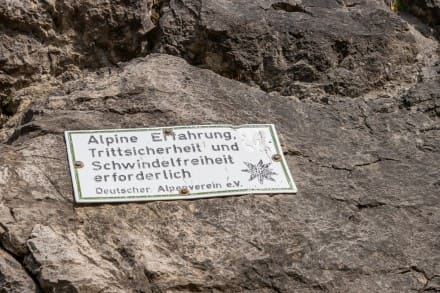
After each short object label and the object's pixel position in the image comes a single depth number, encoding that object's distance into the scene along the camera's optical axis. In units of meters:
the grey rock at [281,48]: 4.45
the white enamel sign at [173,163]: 3.31
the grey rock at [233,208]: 3.05
